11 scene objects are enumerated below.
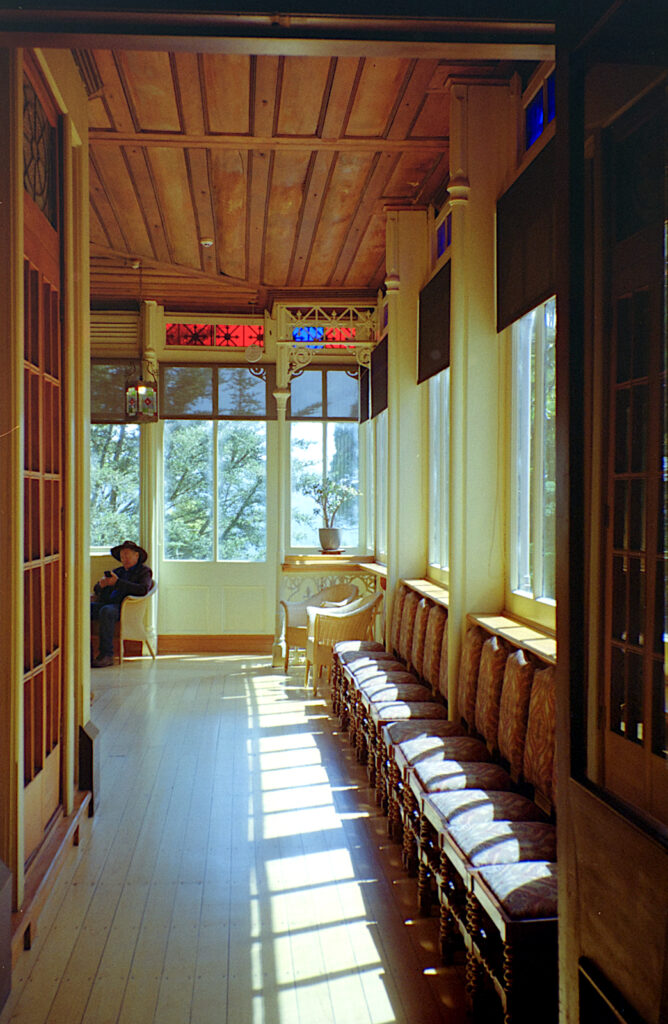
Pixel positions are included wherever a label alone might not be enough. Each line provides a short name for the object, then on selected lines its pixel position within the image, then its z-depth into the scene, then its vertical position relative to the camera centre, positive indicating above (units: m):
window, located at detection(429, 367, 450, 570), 5.75 +0.23
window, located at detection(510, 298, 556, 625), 3.74 +0.21
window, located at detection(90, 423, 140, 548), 9.24 +0.21
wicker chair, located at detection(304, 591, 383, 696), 6.78 -1.02
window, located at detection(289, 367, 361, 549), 9.21 +0.67
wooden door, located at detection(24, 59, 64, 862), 3.25 +0.13
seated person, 8.59 -0.93
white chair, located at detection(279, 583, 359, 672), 7.98 -1.07
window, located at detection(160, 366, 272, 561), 9.28 +0.43
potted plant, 8.66 +0.04
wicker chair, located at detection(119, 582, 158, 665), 8.53 -1.23
